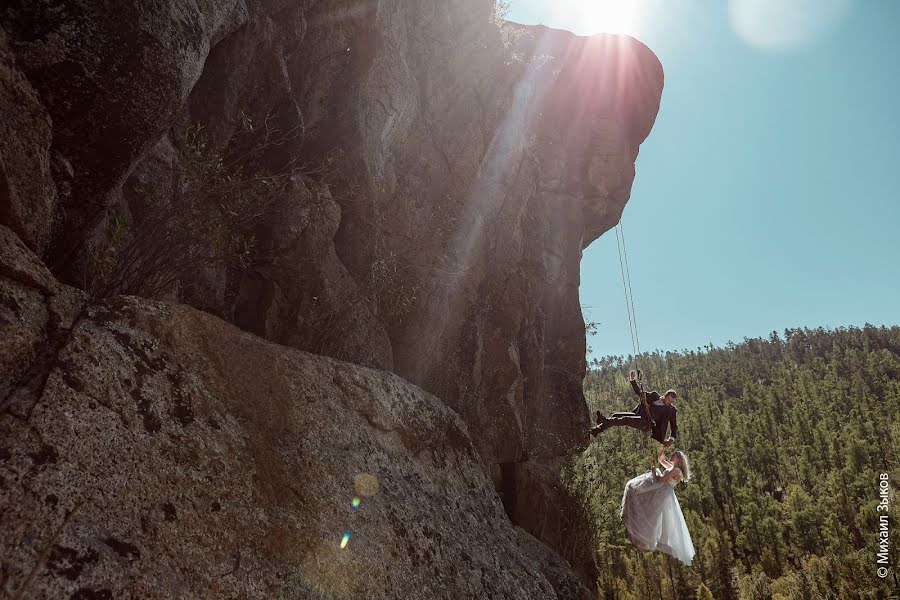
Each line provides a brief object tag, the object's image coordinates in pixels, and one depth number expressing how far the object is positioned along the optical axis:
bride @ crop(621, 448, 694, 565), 10.41
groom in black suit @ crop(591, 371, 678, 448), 11.52
